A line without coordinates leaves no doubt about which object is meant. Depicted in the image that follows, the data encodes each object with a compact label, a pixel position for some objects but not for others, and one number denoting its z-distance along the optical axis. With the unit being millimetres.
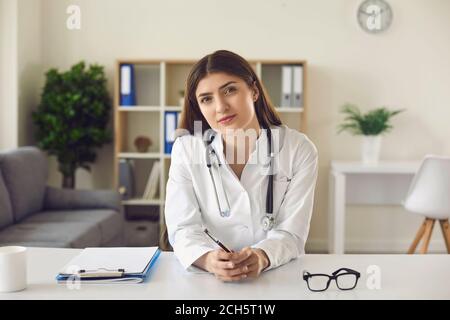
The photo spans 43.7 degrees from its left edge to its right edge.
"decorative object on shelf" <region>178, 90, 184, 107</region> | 4284
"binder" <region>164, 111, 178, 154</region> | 4160
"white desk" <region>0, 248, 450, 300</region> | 1169
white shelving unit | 4180
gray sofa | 2969
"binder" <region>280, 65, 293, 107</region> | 4105
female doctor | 1527
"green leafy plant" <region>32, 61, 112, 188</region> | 4074
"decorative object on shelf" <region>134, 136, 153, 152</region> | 4344
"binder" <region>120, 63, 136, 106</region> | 4164
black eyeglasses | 1223
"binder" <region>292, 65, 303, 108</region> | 4109
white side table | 3850
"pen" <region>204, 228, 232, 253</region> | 1345
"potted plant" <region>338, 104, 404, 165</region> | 4004
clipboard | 1253
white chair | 3330
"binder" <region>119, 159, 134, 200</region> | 4219
